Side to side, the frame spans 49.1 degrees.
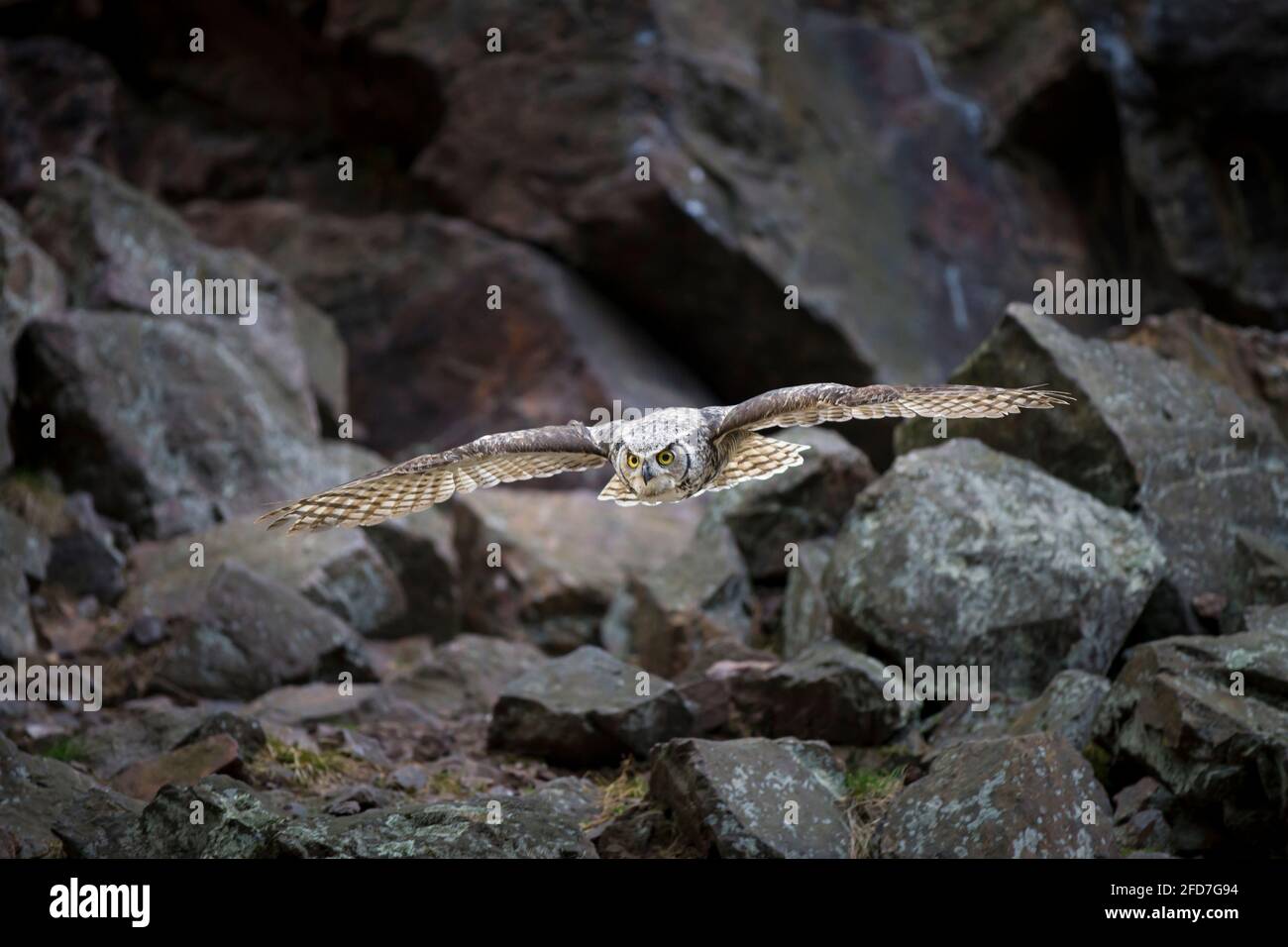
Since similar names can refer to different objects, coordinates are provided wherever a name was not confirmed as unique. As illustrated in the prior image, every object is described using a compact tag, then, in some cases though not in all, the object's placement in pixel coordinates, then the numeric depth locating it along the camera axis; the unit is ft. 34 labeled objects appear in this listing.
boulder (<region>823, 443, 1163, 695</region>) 24.86
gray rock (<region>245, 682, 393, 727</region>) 27.20
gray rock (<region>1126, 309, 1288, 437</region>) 30.91
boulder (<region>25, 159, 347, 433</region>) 41.27
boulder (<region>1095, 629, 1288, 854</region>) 19.10
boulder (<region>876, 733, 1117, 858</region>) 18.35
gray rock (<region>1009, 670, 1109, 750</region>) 22.08
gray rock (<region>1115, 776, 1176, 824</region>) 20.58
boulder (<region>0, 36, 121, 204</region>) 47.42
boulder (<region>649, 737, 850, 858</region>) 19.13
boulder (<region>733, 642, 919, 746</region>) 24.12
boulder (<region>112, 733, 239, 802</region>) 22.80
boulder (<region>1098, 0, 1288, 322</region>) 41.60
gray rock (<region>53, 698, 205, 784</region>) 25.48
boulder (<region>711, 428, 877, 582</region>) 32.76
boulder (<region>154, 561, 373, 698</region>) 29.45
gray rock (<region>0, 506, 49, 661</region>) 29.94
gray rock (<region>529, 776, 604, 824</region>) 22.33
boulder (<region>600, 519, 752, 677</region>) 29.73
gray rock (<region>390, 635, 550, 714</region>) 29.43
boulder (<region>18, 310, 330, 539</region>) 36.99
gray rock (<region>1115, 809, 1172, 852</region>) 20.02
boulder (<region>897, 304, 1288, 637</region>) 26.55
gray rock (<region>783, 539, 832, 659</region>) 28.84
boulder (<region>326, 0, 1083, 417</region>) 44.65
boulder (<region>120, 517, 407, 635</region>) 34.12
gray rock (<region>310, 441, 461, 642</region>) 37.09
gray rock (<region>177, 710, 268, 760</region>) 24.02
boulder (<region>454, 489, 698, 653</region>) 35.78
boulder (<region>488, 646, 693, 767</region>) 24.43
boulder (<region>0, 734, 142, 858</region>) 19.74
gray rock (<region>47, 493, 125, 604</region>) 33.78
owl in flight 21.53
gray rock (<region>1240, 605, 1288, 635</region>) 21.93
